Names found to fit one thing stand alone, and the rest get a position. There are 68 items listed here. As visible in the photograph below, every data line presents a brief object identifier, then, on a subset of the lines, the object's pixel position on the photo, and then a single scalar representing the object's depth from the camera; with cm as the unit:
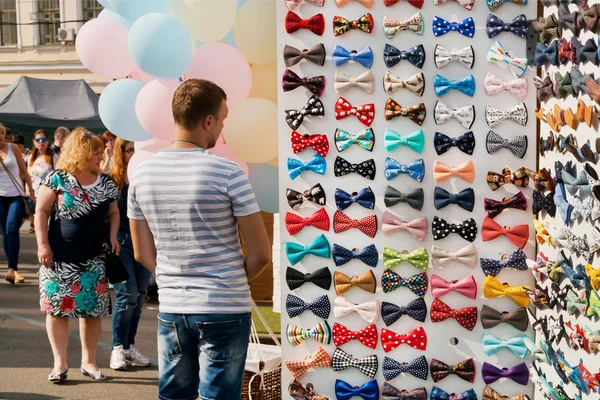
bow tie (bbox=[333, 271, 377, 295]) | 379
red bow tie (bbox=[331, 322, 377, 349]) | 383
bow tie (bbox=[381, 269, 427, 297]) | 374
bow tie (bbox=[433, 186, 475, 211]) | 363
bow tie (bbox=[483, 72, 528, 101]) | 355
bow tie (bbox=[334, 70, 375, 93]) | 372
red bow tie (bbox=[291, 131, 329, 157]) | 381
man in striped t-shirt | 313
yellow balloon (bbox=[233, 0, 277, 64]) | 439
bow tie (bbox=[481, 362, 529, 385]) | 368
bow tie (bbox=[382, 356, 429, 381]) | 378
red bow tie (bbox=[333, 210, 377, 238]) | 376
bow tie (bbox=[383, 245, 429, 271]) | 371
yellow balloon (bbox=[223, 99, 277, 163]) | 442
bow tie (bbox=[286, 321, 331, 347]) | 389
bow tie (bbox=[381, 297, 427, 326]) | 375
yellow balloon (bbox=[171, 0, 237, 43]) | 438
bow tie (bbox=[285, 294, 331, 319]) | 388
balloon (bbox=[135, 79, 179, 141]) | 443
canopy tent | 1872
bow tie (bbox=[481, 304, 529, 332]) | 363
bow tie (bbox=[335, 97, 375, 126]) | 374
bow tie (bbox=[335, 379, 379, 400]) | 385
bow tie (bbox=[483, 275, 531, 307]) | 361
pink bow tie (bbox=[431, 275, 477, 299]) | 367
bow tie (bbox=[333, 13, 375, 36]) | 371
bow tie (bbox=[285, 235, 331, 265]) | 383
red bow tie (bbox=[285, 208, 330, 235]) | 383
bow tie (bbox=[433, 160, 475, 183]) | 362
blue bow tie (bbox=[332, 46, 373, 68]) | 371
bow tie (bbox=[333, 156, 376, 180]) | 376
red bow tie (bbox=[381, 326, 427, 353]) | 377
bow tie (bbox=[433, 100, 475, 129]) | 362
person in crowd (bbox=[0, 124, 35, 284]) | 941
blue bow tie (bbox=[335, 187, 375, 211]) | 376
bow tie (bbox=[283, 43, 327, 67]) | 377
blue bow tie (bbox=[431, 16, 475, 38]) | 359
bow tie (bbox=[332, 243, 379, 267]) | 378
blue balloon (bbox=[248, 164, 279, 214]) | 476
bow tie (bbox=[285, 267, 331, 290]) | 386
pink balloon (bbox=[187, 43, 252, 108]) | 437
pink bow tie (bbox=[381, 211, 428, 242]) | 369
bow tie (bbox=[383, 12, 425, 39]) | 364
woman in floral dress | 535
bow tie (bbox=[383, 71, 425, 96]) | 365
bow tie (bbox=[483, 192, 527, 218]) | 358
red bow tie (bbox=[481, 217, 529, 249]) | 359
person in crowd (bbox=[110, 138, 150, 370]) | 581
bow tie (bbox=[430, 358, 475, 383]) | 372
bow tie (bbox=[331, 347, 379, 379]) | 385
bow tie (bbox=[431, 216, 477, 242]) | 366
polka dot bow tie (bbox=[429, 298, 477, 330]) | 369
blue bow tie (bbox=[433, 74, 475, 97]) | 360
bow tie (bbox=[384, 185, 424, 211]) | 368
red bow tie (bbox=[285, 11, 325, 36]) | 377
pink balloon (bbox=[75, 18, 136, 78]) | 481
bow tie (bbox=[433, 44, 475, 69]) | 360
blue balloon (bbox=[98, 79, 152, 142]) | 478
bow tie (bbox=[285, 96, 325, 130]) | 380
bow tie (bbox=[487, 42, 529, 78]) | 354
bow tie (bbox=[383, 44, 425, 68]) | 364
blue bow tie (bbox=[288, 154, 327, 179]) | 382
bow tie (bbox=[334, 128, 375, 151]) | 375
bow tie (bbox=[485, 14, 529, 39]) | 354
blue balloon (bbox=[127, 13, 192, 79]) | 422
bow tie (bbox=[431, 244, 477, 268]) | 366
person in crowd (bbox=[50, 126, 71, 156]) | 1058
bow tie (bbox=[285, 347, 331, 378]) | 389
